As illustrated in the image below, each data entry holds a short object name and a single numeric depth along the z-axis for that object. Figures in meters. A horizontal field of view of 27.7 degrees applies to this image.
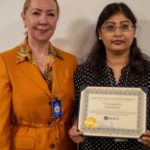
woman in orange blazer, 1.59
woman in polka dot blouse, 1.61
